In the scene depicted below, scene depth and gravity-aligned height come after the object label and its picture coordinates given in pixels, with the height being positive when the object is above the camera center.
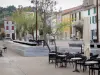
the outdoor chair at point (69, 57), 12.58 -1.35
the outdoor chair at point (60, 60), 12.55 -1.53
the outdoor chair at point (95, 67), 9.26 -1.45
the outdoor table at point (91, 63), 9.23 -1.24
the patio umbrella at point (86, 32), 11.52 +0.06
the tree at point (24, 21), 38.88 +2.29
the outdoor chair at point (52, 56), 13.96 -1.43
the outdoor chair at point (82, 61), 10.96 -1.40
